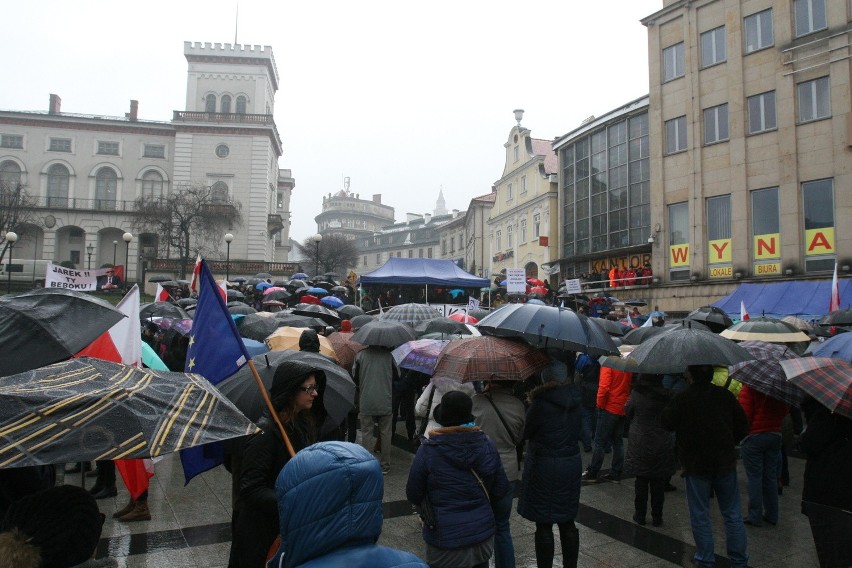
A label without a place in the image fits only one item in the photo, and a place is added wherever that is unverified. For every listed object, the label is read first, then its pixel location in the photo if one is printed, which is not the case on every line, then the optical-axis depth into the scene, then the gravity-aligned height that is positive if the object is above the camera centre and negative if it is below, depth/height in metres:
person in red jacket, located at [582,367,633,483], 7.76 -1.42
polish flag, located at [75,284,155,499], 5.23 -0.40
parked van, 49.97 +3.16
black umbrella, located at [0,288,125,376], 3.56 -0.13
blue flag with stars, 3.91 -0.22
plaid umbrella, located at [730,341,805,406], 5.64 -0.63
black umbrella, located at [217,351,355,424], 3.90 -0.56
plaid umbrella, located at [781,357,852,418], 3.91 -0.48
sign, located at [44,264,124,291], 10.45 +0.50
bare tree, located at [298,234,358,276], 71.00 +6.68
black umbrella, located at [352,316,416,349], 7.83 -0.36
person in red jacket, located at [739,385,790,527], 6.02 -1.43
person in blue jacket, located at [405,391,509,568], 3.68 -1.13
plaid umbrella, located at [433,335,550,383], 4.76 -0.43
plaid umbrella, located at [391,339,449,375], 7.56 -0.62
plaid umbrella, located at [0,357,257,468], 2.07 -0.42
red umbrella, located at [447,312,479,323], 12.16 -0.18
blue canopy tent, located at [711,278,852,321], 18.55 +0.43
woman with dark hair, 3.14 -0.83
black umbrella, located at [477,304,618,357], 5.11 -0.17
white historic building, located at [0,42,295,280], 54.22 +13.76
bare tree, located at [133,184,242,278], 44.88 +7.04
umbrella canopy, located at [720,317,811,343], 8.09 -0.29
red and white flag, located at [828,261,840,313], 12.20 +0.28
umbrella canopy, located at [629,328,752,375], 4.87 -0.35
